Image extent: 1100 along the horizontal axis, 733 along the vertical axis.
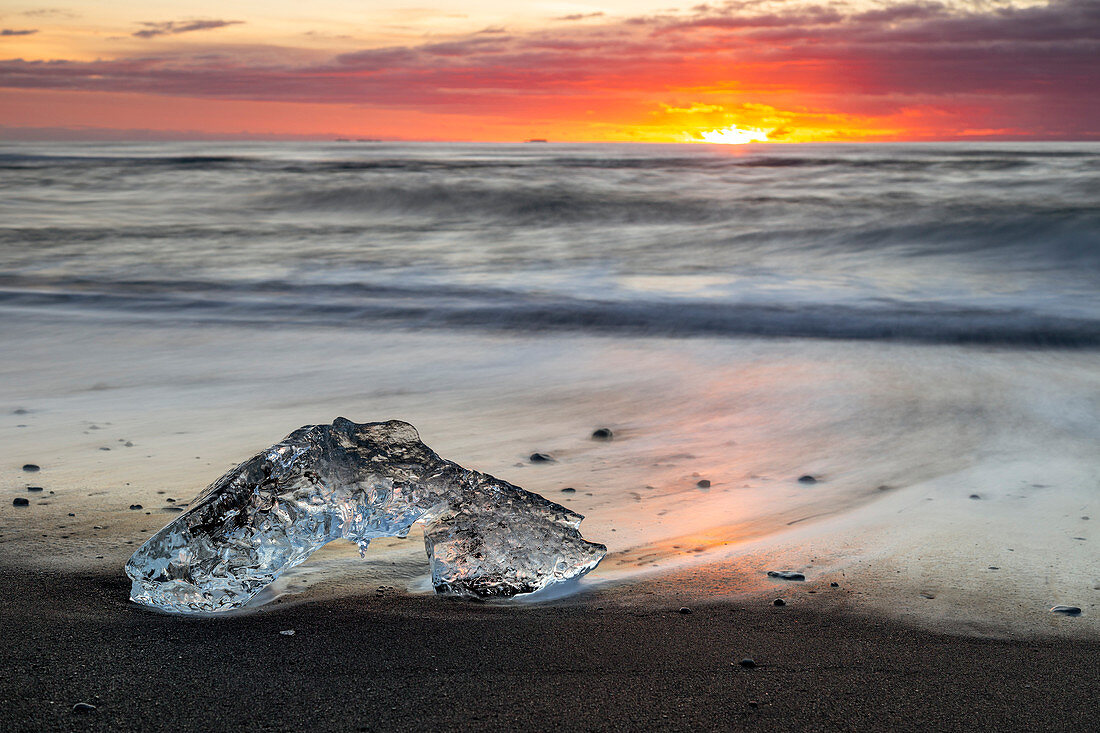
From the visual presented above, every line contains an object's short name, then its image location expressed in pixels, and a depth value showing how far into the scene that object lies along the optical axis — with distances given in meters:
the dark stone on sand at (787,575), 2.09
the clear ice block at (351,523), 1.83
